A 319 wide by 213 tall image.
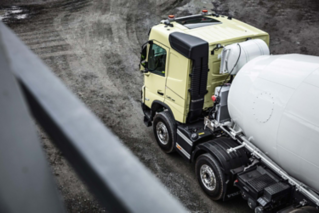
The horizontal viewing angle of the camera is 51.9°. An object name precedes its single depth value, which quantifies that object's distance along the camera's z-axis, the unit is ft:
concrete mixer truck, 14.80
